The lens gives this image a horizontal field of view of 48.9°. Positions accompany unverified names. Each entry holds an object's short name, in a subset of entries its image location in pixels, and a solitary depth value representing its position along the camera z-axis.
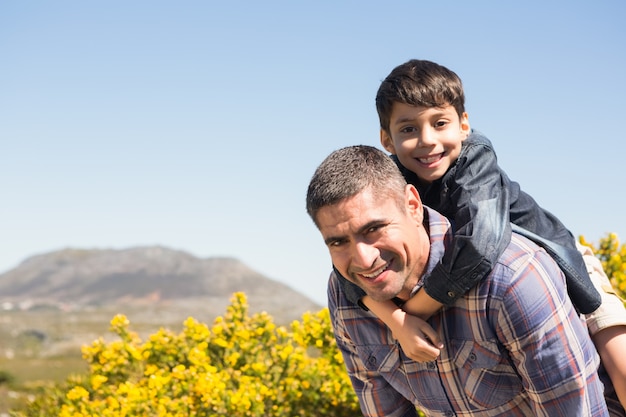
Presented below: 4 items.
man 2.20
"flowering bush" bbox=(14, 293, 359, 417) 4.58
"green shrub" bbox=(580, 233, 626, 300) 5.16
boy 2.29
